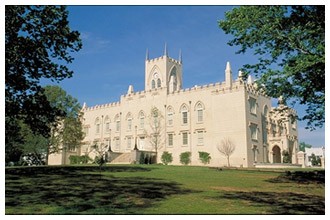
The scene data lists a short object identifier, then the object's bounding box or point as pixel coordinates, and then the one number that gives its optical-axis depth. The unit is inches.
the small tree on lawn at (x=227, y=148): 1526.8
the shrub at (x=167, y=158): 1717.5
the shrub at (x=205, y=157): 1582.2
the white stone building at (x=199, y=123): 1558.8
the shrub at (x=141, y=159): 1586.1
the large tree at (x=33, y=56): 594.5
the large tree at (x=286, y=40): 546.9
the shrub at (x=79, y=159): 1988.4
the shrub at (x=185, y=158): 1653.5
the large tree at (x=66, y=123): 1418.8
